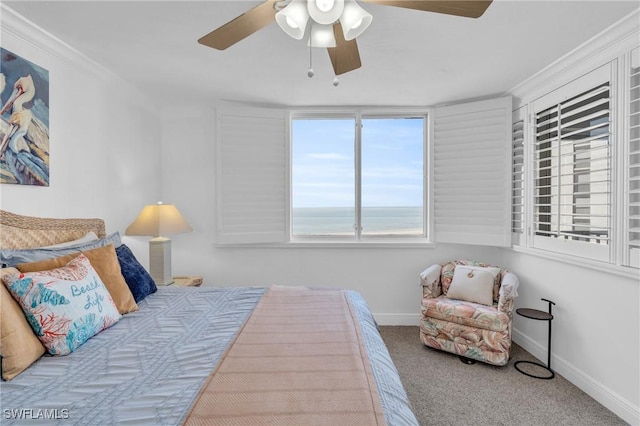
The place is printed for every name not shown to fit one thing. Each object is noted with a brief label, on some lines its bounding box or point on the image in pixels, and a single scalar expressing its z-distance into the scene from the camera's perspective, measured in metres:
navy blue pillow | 2.13
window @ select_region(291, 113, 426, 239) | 3.86
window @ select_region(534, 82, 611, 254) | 2.32
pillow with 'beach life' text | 1.38
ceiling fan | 1.39
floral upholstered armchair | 2.69
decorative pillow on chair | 2.98
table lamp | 2.94
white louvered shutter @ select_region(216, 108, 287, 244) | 3.64
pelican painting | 1.95
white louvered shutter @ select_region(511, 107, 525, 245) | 3.21
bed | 0.99
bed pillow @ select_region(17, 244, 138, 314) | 1.88
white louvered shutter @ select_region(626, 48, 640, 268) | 2.08
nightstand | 3.14
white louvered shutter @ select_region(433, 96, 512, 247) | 3.32
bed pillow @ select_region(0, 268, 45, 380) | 1.25
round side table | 2.59
